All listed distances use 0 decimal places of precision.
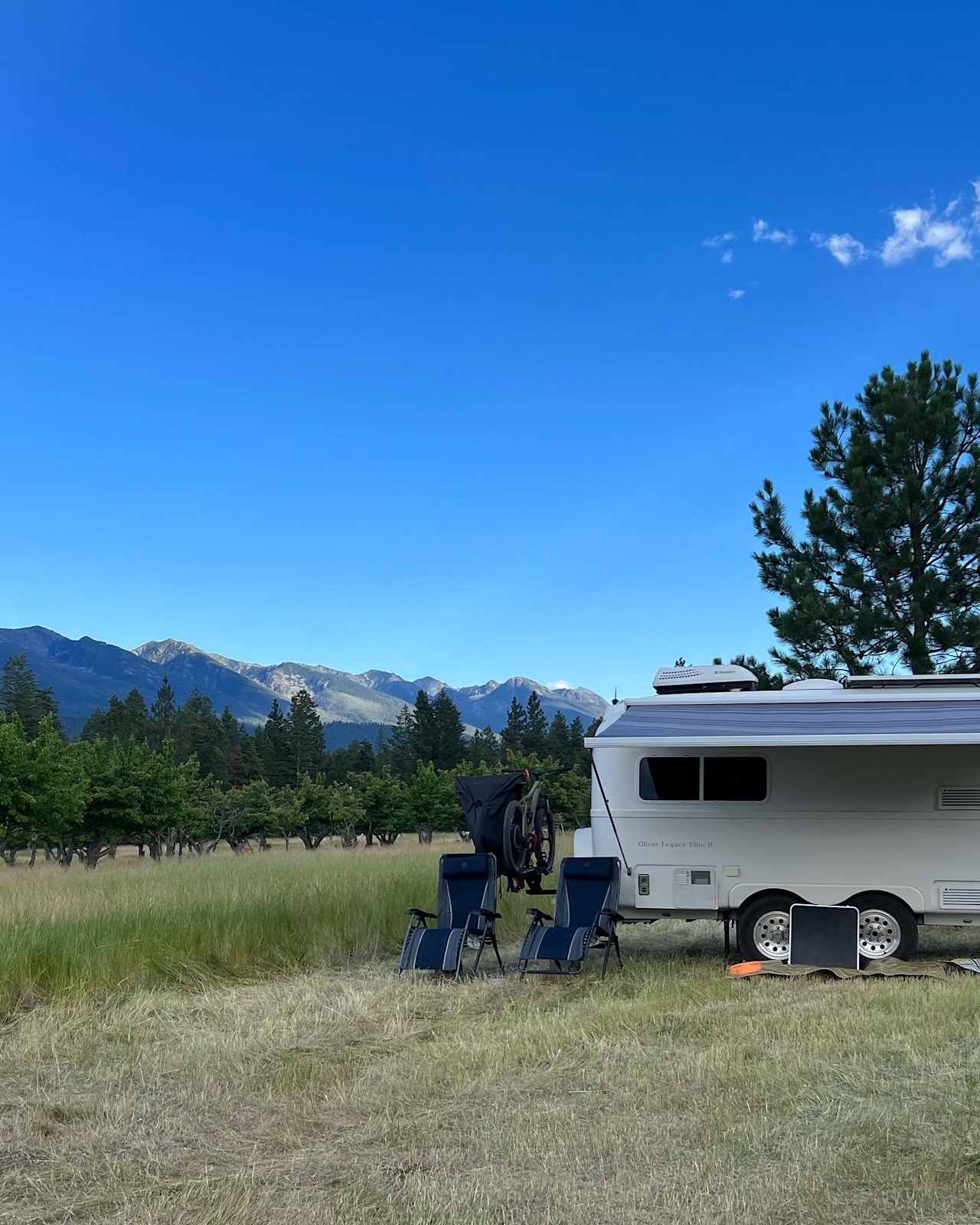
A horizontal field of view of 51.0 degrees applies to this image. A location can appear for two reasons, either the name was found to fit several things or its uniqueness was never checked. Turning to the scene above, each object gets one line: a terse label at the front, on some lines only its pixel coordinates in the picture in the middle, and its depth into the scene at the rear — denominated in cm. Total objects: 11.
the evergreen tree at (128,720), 7150
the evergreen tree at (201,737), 6706
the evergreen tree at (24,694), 7149
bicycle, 930
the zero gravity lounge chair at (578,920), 802
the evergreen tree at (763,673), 1641
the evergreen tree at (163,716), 7580
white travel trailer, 827
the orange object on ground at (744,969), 782
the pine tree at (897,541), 1577
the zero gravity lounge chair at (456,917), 807
